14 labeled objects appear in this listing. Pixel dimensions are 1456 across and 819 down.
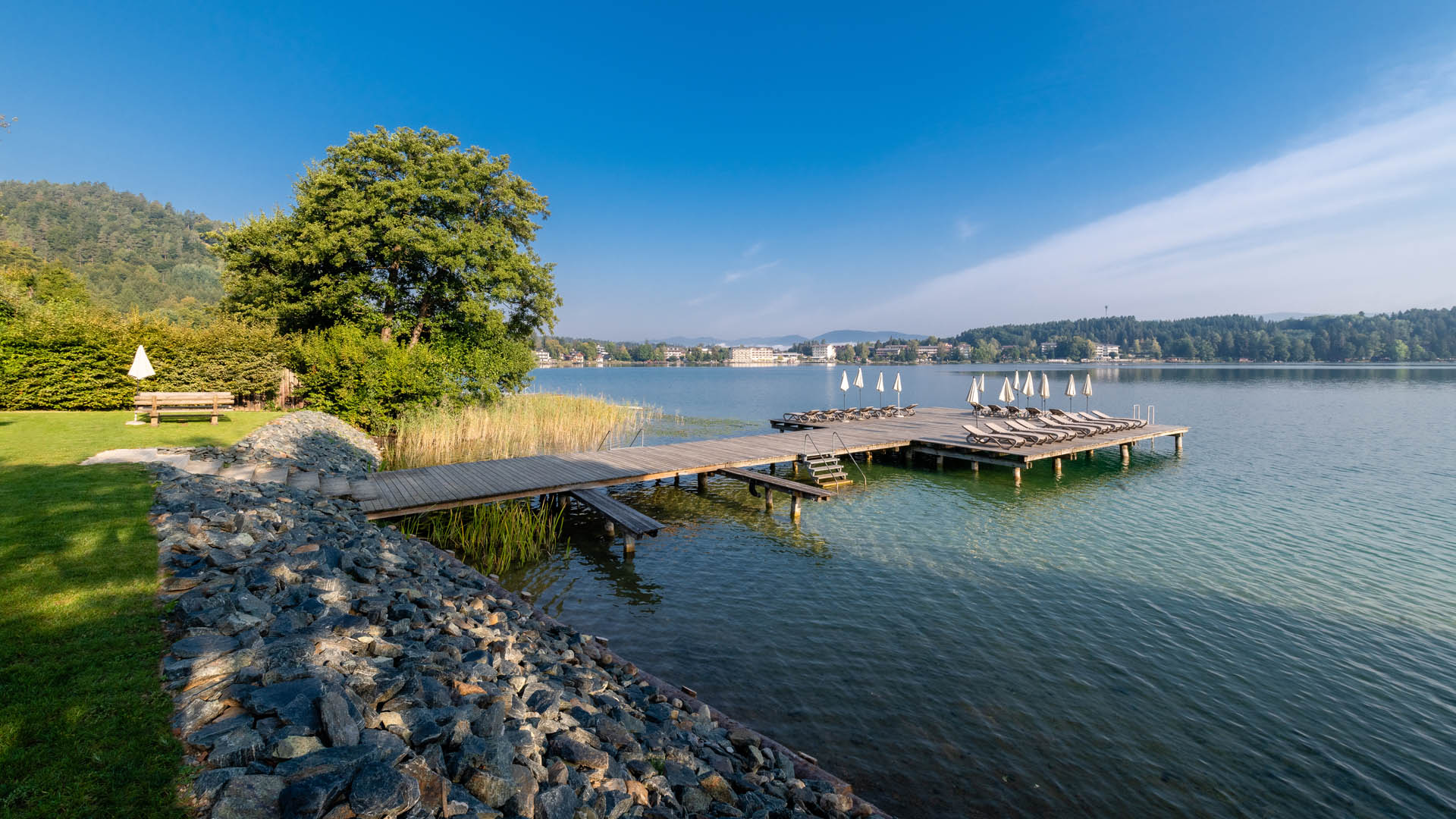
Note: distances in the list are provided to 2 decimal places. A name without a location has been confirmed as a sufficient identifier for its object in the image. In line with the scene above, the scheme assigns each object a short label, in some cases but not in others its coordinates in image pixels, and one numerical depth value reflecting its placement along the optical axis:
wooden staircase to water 16.22
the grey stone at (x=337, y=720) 2.92
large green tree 19.64
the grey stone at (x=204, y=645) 3.59
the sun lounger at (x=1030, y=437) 18.50
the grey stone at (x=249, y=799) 2.42
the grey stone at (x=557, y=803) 3.01
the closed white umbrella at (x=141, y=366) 14.31
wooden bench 13.82
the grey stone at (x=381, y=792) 2.48
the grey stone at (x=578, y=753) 3.57
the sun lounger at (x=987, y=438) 18.26
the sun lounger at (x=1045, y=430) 19.85
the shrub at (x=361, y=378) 18.25
